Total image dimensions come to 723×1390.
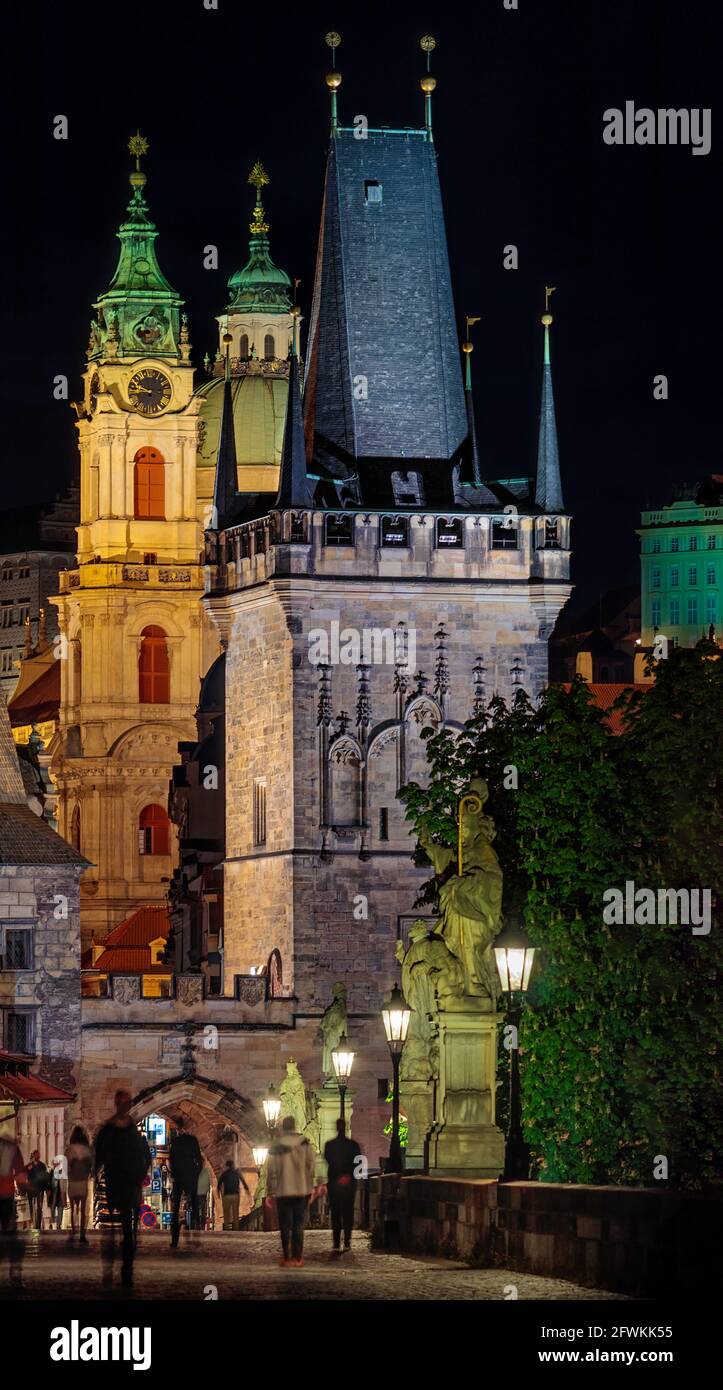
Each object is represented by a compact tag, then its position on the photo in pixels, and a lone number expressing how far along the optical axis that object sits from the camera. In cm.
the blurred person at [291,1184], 4053
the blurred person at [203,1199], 7450
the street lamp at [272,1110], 7281
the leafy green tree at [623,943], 5956
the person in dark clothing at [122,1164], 3806
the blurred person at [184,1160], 5116
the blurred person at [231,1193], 7512
